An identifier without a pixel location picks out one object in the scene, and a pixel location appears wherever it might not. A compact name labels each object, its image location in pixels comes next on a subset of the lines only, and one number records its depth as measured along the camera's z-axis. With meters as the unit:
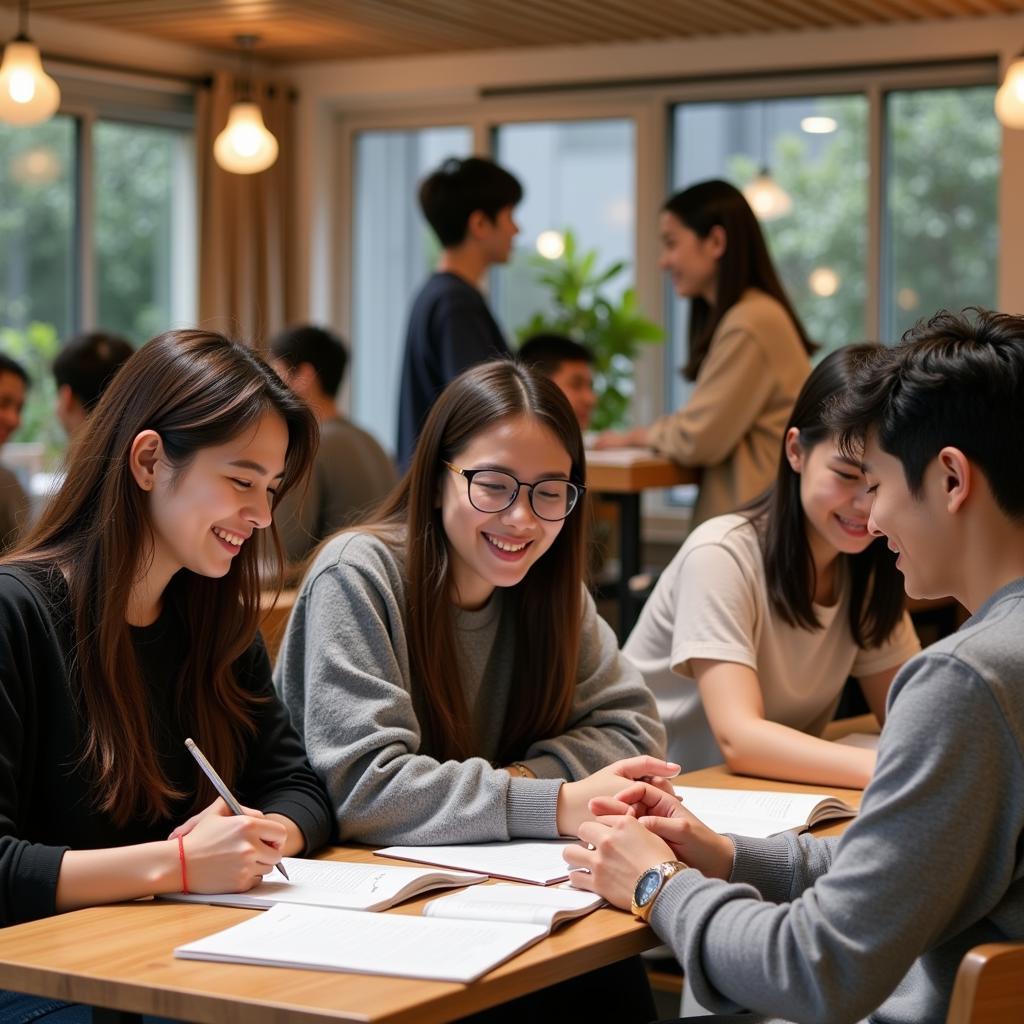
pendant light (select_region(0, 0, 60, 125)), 4.73
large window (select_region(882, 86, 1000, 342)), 6.04
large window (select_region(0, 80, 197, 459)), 6.47
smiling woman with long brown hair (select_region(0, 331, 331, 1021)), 1.69
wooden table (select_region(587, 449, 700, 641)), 4.11
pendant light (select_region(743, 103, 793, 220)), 6.37
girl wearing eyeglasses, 1.95
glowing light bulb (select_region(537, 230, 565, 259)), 6.87
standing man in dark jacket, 4.25
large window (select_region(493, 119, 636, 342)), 6.72
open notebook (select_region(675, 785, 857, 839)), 1.97
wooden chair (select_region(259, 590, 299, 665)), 2.76
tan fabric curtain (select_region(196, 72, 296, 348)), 6.86
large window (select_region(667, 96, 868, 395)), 6.27
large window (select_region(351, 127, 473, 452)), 7.33
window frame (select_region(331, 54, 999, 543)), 6.10
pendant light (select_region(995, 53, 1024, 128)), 4.59
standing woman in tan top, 4.00
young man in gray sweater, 1.34
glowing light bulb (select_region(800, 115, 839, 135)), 6.29
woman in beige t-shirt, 2.40
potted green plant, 6.33
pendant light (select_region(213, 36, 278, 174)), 5.84
